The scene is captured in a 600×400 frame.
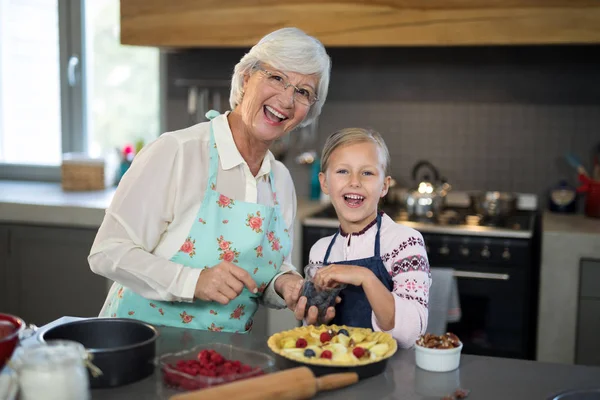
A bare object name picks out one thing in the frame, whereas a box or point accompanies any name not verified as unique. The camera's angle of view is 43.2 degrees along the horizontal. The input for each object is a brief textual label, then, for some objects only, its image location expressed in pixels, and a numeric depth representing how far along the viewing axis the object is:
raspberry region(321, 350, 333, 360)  1.37
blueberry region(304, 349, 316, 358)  1.36
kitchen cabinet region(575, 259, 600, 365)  2.96
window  4.12
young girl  1.62
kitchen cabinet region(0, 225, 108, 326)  3.43
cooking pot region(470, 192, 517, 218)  3.31
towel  2.46
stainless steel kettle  3.29
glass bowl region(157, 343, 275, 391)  1.28
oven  3.04
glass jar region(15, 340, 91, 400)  1.11
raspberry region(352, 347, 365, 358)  1.38
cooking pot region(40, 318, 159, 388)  1.32
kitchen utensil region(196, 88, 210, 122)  3.91
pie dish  1.35
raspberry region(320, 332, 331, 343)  1.46
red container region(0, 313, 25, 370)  1.26
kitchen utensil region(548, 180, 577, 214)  3.44
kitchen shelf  3.02
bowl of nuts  1.44
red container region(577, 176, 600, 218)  3.30
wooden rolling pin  1.18
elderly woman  1.73
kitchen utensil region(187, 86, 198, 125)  3.89
